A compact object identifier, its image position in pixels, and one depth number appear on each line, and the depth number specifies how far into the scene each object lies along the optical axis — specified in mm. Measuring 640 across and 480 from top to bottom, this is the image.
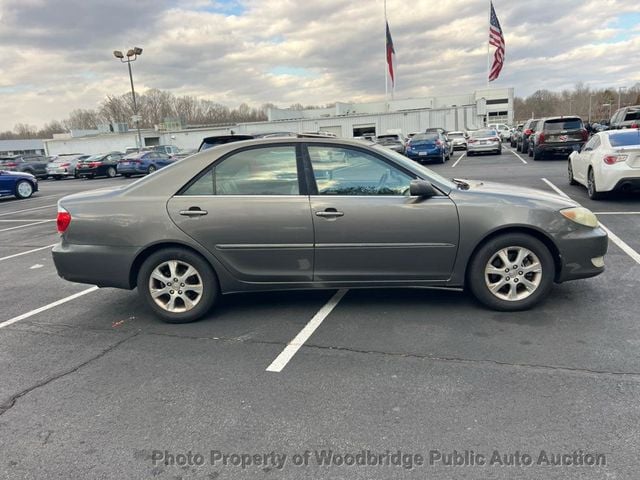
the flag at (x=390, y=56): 43947
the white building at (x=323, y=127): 51281
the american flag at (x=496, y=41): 35375
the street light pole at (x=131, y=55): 32531
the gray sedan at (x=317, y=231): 4121
